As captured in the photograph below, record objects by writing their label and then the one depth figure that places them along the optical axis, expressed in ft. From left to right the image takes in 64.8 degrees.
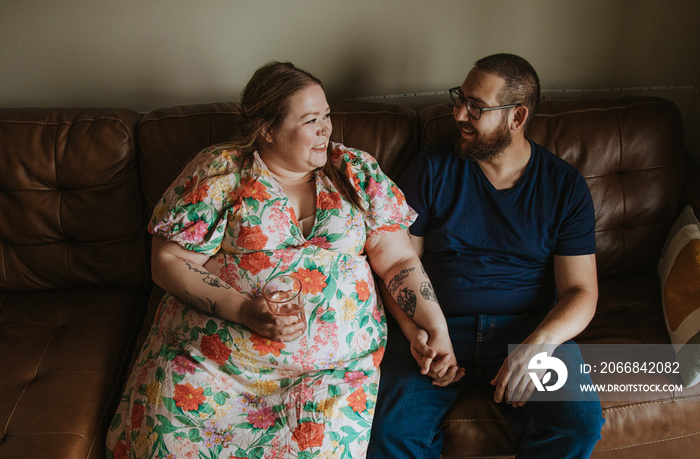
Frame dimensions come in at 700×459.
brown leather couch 6.26
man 5.08
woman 4.69
